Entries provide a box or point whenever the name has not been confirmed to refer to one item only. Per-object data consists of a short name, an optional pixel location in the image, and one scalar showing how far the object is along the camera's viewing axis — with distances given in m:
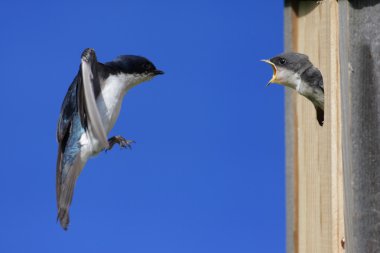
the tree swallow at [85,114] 7.18
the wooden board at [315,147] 5.42
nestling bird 6.69
